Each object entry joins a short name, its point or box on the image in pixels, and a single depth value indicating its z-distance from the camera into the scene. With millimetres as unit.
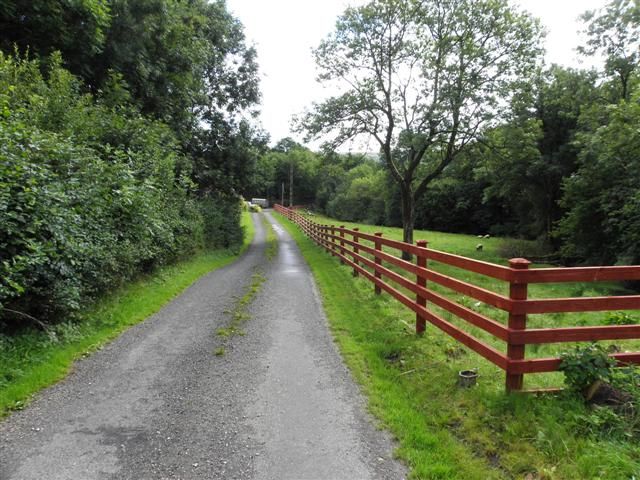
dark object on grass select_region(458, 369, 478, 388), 3910
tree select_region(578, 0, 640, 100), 17422
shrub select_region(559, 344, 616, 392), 3262
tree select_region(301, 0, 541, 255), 15383
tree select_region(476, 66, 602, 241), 16766
